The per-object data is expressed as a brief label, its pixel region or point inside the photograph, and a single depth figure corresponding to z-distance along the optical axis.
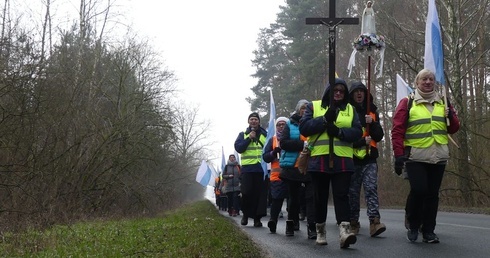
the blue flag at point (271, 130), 12.76
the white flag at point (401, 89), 12.70
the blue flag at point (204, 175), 40.41
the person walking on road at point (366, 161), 8.82
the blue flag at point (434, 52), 9.69
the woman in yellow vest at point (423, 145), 7.63
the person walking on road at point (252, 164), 12.60
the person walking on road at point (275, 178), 10.96
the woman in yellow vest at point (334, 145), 7.50
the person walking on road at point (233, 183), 20.06
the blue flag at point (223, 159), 34.81
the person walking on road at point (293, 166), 9.49
